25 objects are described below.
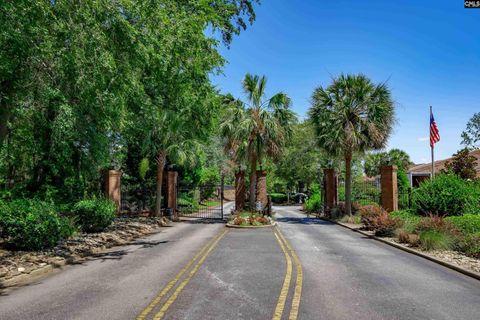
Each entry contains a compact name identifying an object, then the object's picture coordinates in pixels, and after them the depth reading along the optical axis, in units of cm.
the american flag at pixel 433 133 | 2420
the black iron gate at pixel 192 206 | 2928
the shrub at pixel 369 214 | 1754
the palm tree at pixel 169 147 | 2362
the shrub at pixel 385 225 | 1545
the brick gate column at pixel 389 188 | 2125
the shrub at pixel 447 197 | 1702
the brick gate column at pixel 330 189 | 2744
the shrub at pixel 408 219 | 1472
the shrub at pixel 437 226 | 1253
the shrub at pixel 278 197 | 5782
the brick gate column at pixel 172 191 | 2684
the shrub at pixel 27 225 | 1084
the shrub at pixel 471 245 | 1085
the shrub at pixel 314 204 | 3079
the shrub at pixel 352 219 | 2166
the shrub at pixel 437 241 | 1194
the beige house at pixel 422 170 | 3950
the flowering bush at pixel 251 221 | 2056
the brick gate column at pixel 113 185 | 2272
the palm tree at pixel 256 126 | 2372
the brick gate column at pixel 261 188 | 2584
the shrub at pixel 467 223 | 1287
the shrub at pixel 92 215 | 1582
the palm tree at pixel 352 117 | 2278
